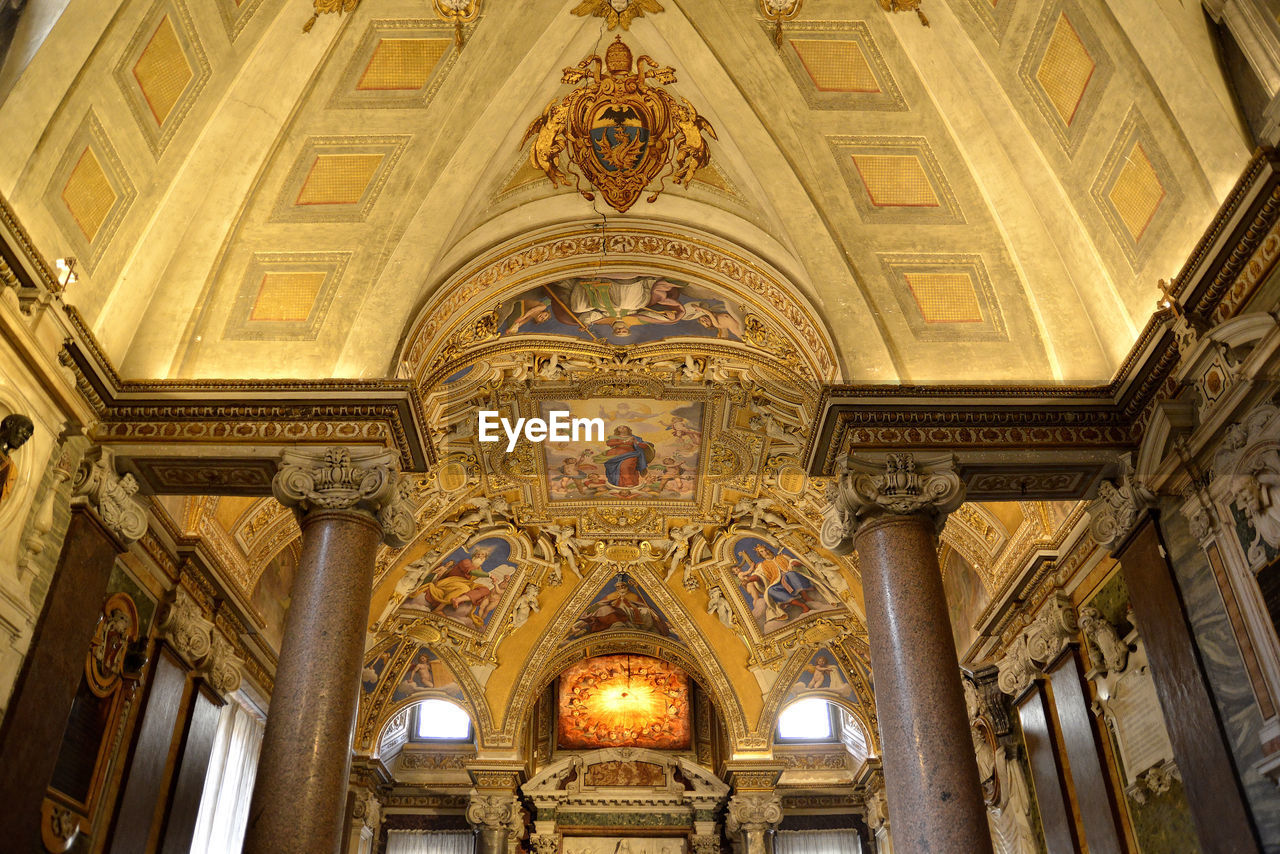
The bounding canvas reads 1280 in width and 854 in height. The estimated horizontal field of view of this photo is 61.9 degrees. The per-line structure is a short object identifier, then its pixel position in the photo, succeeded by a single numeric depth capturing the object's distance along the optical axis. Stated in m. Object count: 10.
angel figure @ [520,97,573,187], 10.62
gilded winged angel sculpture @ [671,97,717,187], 10.62
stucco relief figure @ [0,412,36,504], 7.56
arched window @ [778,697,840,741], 22.17
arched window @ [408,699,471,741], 21.64
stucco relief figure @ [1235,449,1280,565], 7.24
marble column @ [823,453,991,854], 7.36
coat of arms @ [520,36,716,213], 10.45
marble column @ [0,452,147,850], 7.81
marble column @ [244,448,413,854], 7.25
